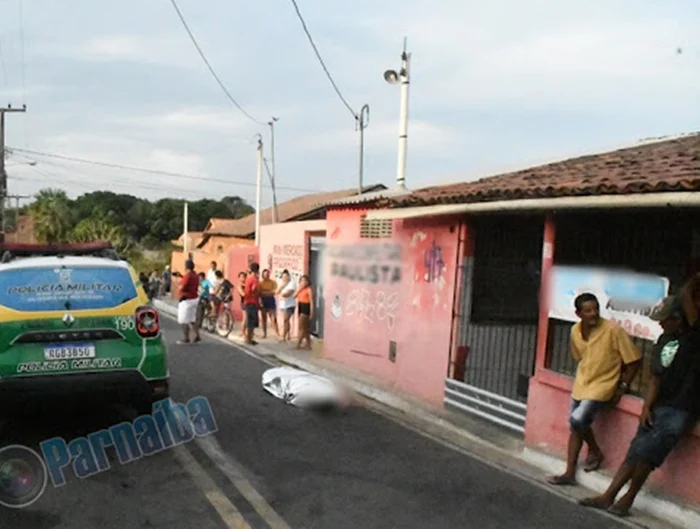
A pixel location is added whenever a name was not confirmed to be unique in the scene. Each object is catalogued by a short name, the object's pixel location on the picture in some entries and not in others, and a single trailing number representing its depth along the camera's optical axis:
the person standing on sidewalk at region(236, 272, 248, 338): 16.62
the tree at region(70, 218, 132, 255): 61.43
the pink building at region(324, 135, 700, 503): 6.43
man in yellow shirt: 6.33
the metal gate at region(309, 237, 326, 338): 16.53
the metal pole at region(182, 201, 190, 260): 50.90
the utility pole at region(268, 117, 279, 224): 35.62
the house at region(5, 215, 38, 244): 61.05
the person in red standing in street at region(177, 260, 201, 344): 15.48
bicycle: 18.23
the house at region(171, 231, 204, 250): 55.72
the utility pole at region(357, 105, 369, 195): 22.88
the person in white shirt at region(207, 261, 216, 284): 19.65
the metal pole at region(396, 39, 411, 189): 14.66
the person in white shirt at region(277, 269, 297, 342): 16.50
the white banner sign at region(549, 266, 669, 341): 6.36
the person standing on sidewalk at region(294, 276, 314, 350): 15.36
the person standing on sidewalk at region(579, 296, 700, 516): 5.54
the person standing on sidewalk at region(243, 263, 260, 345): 15.97
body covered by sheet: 9.31
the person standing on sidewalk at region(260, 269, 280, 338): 17.42
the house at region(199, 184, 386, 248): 39.68
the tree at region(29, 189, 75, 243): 59.47
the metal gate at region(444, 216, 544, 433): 9.39
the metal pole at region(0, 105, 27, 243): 41.09
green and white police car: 6.50
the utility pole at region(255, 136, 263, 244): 32.53
